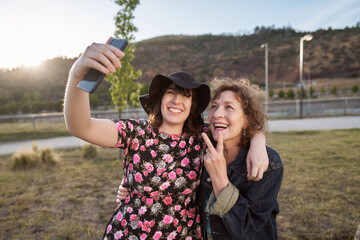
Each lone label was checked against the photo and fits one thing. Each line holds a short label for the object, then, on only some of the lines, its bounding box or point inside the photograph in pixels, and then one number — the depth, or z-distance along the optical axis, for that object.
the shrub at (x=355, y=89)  35.81
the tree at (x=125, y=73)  6.49
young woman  1.67
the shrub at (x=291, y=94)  36.59
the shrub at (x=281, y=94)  37.25
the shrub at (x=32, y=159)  6.94
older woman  1.43
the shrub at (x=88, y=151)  8.06
